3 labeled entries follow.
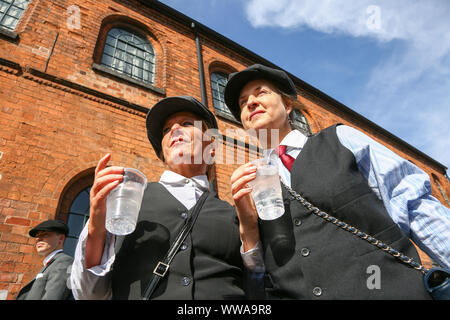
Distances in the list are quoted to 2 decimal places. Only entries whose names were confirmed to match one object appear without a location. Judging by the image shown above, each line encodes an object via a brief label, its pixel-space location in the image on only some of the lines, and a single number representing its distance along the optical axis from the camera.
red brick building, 3.32
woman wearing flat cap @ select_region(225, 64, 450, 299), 1.00
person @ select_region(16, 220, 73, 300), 2.75
